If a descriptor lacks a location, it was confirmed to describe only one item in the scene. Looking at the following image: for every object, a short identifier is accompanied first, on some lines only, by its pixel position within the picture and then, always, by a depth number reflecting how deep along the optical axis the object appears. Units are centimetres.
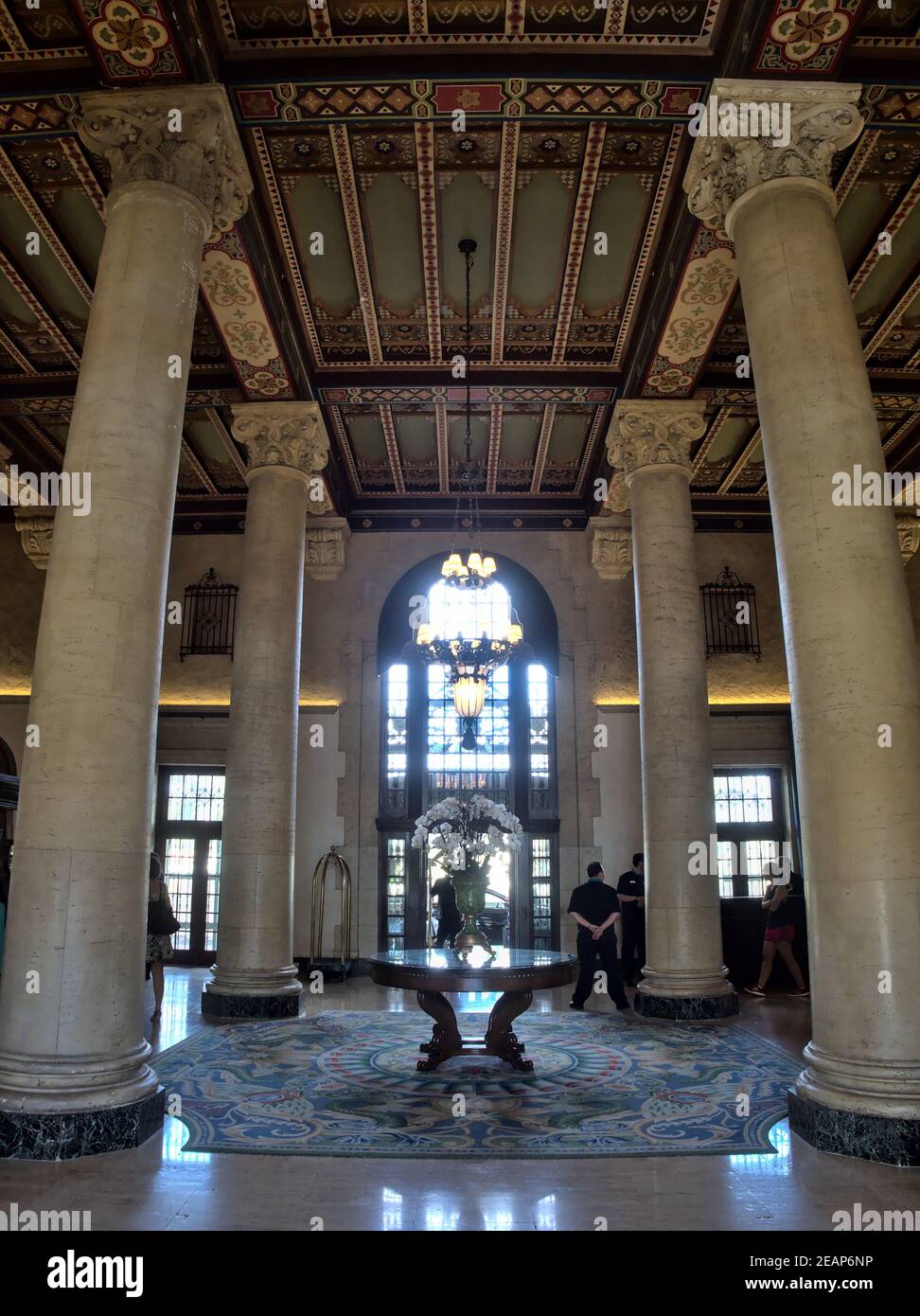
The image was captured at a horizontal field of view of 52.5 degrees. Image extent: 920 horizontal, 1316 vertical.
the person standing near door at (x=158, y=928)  827
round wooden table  606
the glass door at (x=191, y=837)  1356
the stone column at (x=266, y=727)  877
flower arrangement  723
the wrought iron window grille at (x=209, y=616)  1407
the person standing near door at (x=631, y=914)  1066
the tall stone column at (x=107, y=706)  455
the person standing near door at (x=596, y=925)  871
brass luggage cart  1262
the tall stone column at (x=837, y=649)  457
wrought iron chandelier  864
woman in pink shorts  1020
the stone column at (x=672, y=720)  860
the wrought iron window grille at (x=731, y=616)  1401
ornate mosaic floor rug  479
